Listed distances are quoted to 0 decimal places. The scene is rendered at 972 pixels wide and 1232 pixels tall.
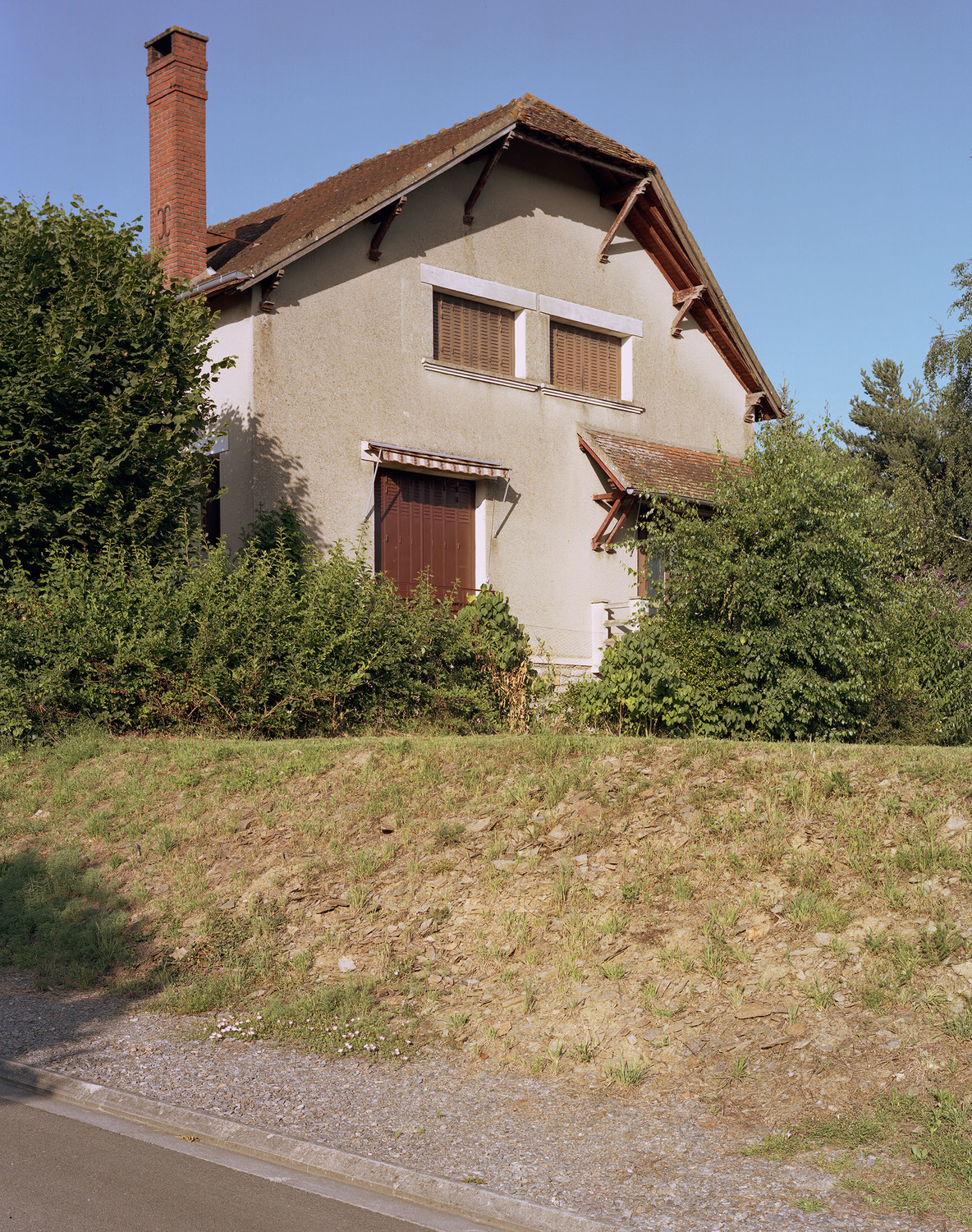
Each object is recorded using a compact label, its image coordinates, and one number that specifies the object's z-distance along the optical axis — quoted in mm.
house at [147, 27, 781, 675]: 15500
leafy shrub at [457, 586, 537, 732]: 15211
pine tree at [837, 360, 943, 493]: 34375
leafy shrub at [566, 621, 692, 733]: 12766
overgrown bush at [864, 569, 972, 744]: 14141
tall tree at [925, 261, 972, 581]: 31875
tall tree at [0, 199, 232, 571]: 12648
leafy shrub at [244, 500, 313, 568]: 14758
